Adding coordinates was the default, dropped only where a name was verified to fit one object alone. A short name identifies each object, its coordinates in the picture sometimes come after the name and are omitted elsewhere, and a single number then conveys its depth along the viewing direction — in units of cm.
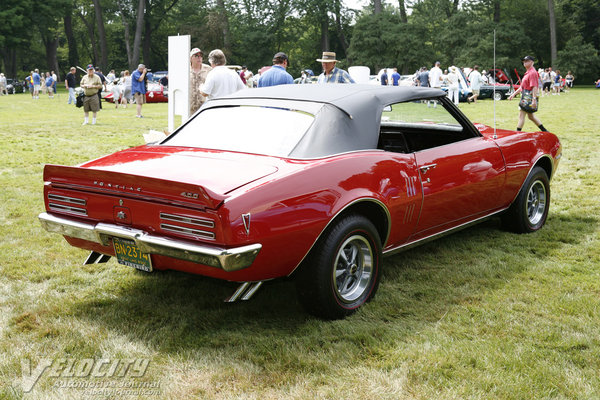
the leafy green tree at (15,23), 5247
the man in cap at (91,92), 1573
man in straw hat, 910
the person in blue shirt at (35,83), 3400
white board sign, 865
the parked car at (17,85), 4943
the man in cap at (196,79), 921
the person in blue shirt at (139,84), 2070
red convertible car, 342
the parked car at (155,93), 3069
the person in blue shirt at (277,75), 847
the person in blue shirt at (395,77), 2950
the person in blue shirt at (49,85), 3638
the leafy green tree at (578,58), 5097
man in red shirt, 1272
